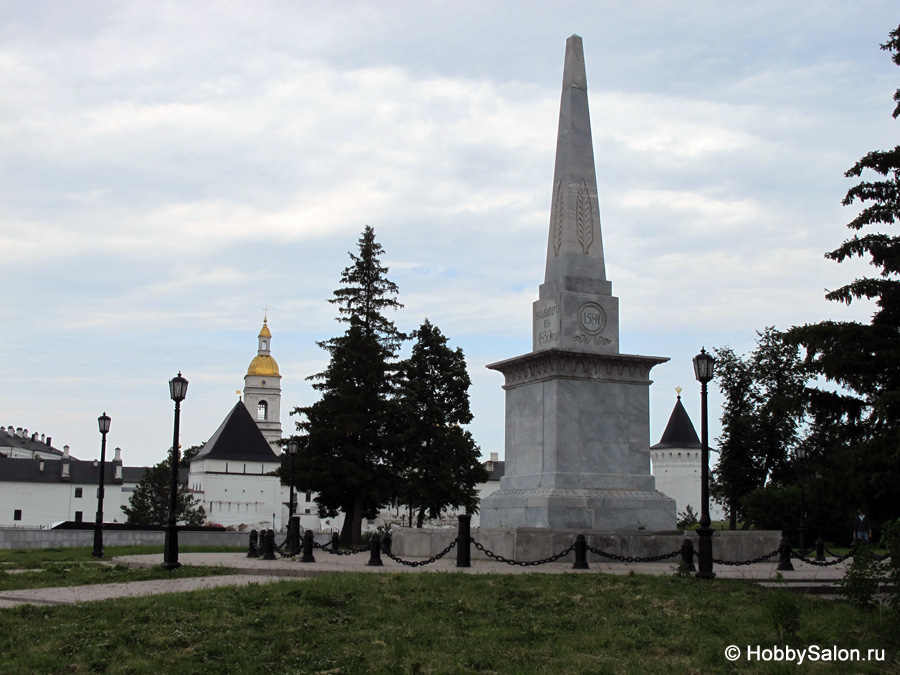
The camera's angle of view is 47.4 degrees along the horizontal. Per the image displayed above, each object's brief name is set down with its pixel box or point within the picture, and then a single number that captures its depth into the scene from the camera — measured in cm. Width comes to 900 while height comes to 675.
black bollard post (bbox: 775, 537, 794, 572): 2047
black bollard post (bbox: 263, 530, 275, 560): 2377
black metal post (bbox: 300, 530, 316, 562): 2269
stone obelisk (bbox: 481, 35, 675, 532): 2230
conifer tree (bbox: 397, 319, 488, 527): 5225
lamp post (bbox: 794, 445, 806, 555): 3484
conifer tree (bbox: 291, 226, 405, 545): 4941
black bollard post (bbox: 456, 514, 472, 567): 1978
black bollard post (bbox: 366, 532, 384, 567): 2062
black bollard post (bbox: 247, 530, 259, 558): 2664
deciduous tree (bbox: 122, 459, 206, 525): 8469
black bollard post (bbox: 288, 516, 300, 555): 2695
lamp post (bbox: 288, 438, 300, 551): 3883
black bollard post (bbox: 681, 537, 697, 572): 1795
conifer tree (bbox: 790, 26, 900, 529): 1823
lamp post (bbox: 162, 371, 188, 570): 2069
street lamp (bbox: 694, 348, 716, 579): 1734
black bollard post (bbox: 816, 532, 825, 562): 2588
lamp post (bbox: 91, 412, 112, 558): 2897
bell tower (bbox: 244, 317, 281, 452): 15900
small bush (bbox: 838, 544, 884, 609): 1177
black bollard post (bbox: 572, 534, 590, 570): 1867
